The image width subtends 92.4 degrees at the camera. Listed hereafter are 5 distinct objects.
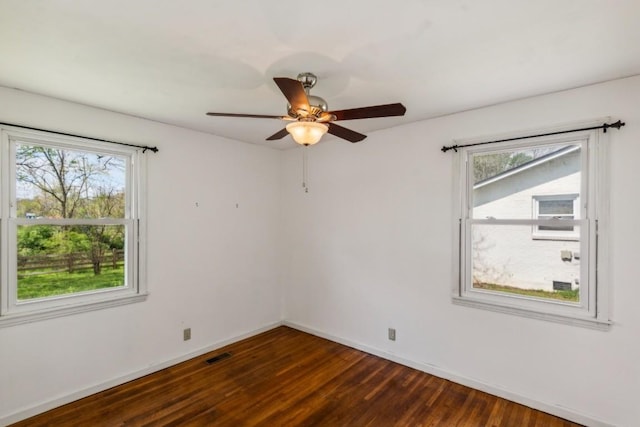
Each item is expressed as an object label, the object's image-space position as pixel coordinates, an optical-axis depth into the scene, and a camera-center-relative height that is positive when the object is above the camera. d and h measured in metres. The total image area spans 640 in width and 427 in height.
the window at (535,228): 2.30 -0.11
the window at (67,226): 2.37 -0.12
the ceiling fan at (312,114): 1.82 +0.63
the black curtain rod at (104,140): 2.38 +0.65
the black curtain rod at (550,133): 2.18 +0.65
